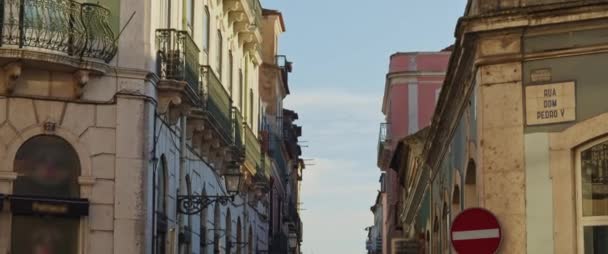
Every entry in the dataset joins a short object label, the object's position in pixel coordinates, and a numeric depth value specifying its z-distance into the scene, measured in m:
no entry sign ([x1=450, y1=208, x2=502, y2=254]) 12.27
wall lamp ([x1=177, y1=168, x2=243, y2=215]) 24.69
